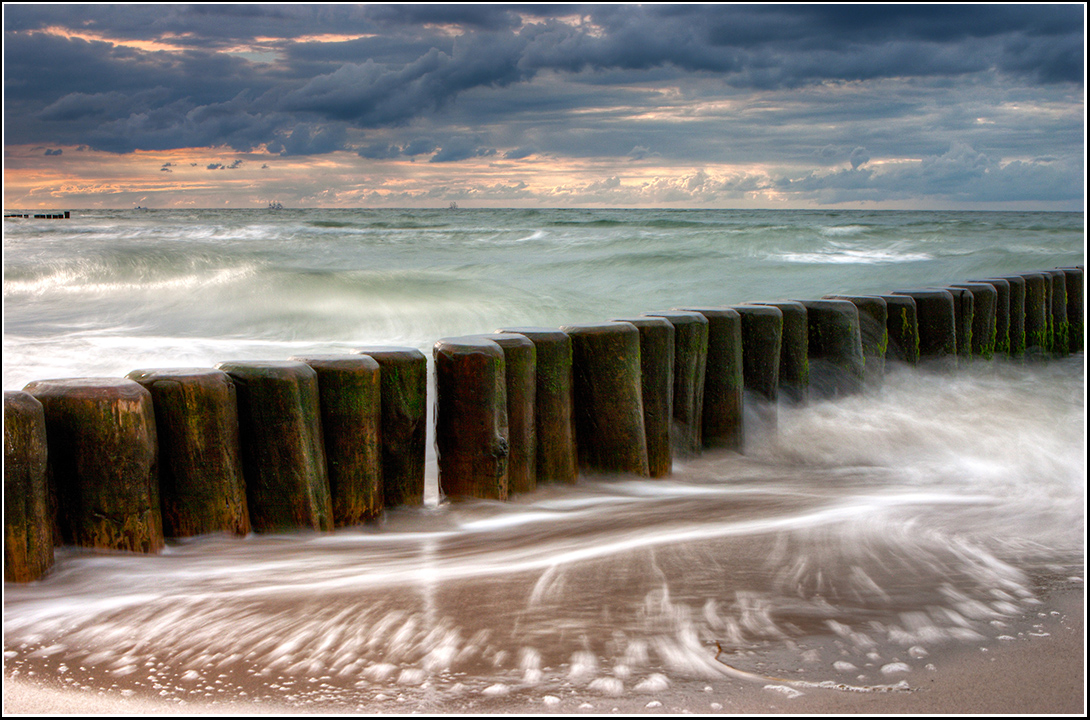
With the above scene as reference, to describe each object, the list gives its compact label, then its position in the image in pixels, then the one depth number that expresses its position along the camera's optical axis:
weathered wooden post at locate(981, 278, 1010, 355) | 6.13
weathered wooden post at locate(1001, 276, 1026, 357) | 6.41
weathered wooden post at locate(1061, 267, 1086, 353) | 7.47
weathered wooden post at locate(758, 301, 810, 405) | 4.14
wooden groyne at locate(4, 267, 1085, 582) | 2.35
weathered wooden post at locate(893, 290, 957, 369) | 5.14
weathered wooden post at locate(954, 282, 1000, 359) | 5.72
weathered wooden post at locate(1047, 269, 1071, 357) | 7.21
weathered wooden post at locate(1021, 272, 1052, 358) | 6.70
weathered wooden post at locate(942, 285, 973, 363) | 5.48
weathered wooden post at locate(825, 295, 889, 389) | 4.64
